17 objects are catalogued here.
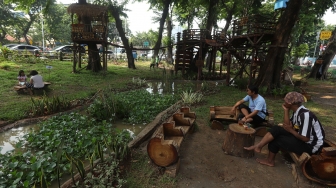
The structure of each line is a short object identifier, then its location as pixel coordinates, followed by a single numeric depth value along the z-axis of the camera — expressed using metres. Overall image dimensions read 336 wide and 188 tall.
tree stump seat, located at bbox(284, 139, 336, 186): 2.96
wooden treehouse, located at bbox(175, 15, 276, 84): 9.91
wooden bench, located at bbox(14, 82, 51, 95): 7.84
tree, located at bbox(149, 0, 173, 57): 17.96
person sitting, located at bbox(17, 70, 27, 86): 8.19
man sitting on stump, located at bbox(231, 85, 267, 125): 4.48
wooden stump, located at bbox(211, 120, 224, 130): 5.30
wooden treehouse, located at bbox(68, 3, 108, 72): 12.28
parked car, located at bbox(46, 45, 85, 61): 19.85
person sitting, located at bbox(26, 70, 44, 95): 7.74
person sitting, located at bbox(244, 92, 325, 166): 3.15
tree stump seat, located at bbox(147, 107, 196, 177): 3.17
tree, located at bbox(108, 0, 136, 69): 17.56
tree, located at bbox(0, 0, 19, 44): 29.09
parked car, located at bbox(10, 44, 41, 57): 18.05
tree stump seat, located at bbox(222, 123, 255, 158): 3.82
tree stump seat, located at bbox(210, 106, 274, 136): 4.85
